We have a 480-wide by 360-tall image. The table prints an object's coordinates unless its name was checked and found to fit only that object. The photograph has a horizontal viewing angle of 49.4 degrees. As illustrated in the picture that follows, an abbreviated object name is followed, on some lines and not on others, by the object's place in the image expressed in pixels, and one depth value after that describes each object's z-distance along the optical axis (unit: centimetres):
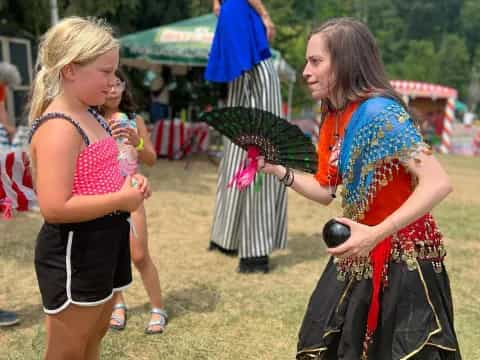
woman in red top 177
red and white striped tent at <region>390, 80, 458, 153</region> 1821
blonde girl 172
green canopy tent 1052
